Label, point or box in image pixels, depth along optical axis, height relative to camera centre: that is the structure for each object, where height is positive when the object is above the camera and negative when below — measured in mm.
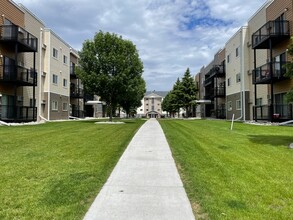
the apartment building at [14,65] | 17174 +3945
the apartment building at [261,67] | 17444 +4890
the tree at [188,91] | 37826 +3940
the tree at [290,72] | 8290 +1646
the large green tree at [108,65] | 19819 +4510
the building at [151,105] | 94231 +3628
